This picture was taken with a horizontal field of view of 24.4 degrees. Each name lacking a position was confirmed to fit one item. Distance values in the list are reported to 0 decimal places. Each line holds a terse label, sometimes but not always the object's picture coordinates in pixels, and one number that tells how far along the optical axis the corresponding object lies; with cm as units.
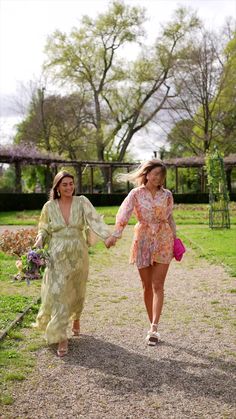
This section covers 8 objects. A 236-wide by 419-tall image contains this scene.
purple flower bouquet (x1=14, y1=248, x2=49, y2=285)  488
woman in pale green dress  483
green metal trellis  1682
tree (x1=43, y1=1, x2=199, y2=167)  4356
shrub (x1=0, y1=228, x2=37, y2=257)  1089
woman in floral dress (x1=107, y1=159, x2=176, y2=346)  502
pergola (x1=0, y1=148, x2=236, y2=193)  3012
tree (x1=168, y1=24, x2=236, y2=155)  3812
